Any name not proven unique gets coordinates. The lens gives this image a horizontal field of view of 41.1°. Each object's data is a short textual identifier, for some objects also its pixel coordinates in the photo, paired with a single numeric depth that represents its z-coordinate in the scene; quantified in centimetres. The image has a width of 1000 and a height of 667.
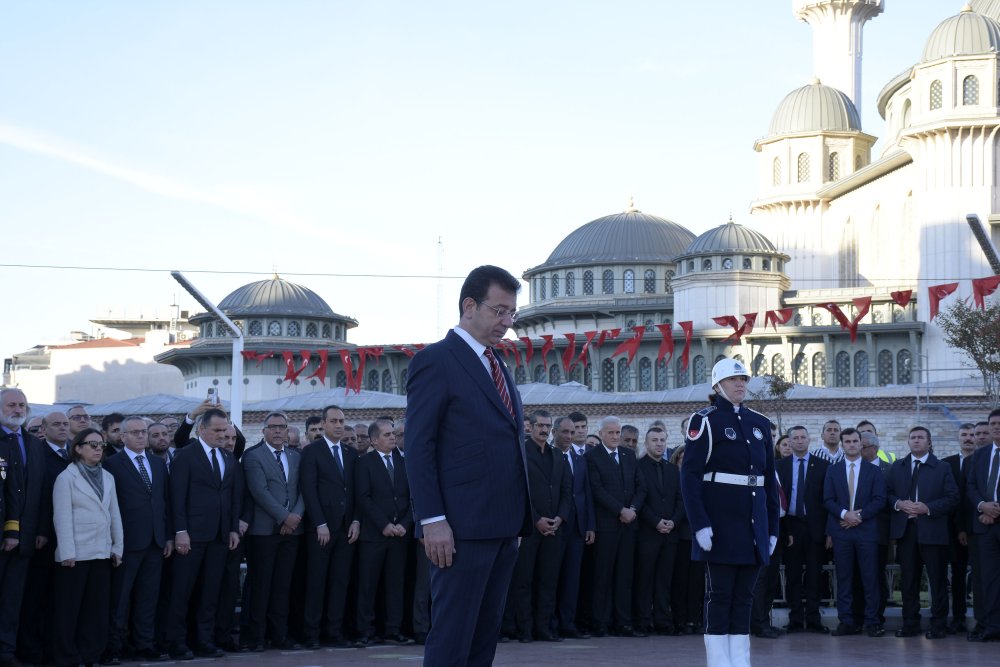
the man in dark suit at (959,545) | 1345
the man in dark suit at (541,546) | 1298
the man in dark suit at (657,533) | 1378
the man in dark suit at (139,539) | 1159
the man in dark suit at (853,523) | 1349
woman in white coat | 1080
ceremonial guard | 843
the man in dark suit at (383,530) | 1281
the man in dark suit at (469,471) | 605
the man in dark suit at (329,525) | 1264
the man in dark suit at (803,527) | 1387
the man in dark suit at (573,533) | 1347
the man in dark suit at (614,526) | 1360
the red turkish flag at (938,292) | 4550
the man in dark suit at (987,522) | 1277
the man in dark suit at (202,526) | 1178
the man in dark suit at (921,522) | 1328
